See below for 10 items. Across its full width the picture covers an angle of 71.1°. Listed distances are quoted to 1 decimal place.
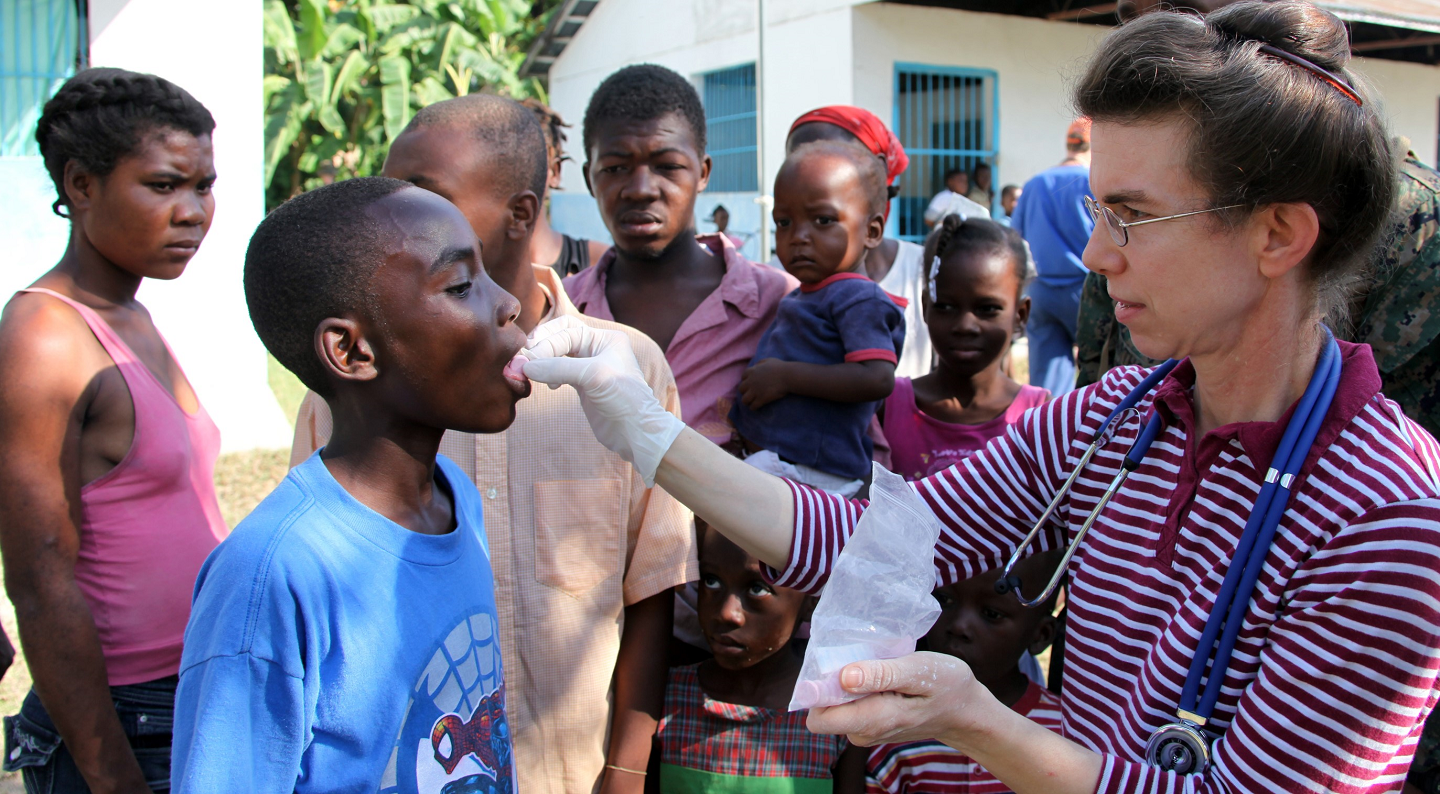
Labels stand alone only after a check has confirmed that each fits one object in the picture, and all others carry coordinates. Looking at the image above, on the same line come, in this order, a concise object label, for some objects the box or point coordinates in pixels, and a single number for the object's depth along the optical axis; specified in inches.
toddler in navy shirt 101.2
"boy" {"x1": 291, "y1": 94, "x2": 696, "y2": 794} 78.6
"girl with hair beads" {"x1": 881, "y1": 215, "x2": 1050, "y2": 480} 112.1
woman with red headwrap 141.1
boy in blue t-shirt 49.5
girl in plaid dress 89.3
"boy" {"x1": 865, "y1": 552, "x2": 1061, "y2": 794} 87.9
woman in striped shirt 51.6
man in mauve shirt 106.3
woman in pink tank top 74.8
